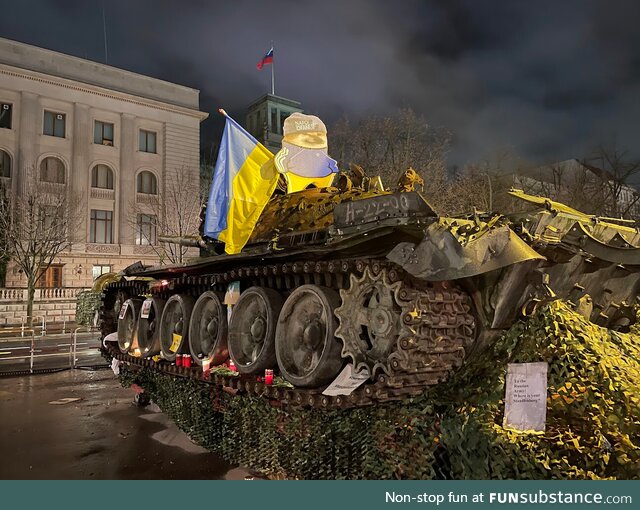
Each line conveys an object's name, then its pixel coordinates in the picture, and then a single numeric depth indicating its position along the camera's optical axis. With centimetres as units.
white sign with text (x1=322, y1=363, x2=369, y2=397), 468
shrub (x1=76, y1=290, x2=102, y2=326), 1255
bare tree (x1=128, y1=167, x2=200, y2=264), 2984
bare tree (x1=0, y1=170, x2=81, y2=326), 2698
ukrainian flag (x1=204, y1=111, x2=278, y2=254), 727
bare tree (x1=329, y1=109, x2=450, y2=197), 2642
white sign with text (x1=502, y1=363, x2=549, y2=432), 451
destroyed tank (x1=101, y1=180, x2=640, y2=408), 429
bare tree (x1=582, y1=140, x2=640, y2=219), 2681
